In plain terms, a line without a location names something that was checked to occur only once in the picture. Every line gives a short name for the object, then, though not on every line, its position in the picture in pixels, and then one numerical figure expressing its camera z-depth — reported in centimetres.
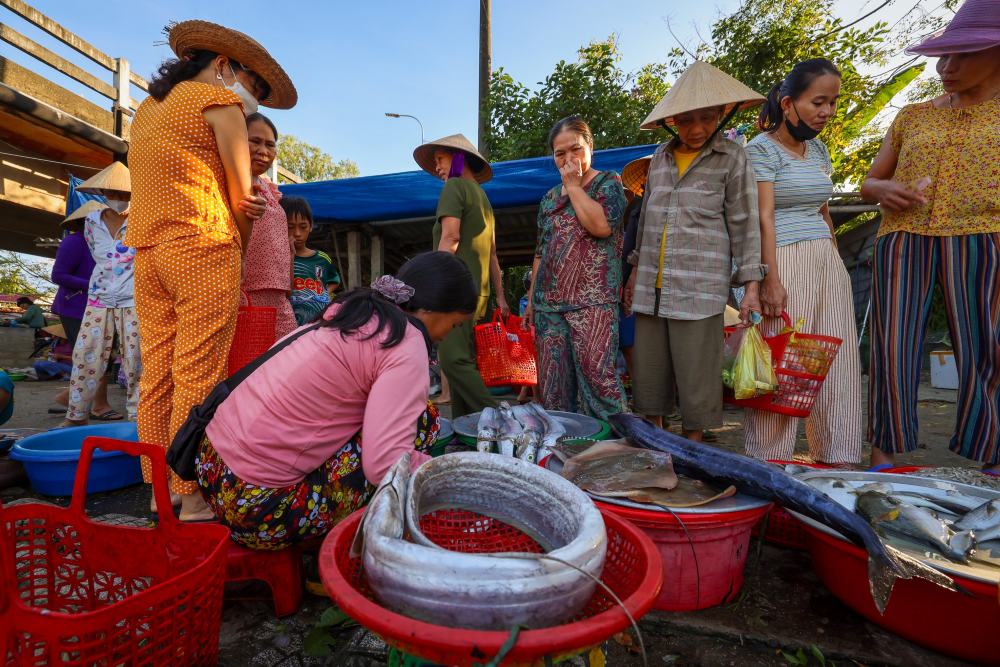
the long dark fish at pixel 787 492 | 127
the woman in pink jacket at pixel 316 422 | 137
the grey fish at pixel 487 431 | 211
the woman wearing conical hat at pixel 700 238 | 246
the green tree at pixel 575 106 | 709
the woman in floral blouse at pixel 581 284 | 280
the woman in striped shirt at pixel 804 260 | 249
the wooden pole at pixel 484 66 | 779
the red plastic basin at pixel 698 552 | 147
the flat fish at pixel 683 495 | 152
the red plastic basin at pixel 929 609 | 127
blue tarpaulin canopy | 564
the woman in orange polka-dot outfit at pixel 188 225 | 195
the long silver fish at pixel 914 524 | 141
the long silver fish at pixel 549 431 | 204
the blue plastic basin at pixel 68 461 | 236
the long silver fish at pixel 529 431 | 206
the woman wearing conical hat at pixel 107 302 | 349
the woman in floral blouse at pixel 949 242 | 224
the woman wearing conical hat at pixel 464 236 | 324
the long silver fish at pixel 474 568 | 75
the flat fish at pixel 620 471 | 161
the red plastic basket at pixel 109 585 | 91
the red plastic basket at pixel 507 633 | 69
